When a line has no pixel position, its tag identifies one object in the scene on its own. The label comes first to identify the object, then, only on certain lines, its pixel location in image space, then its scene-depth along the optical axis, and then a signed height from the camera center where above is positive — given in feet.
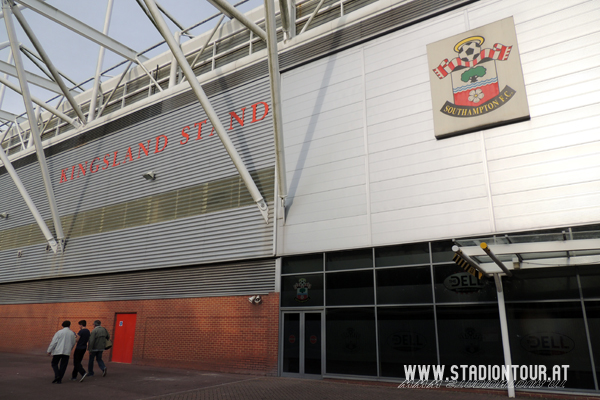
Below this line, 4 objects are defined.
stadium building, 33.32 +11.83
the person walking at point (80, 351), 36.42 -3.71
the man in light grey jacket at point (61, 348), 34.45 -3.21
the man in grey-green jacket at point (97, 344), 39.09 -3.26
